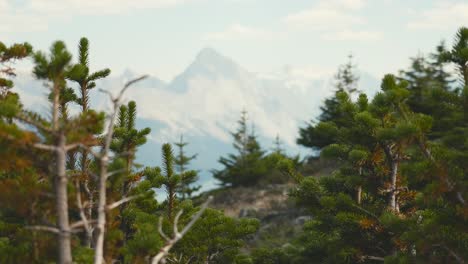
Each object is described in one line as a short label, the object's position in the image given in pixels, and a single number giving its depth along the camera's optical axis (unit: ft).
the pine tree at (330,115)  64.39
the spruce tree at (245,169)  290.35
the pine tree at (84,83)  52.49
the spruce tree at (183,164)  265.13
